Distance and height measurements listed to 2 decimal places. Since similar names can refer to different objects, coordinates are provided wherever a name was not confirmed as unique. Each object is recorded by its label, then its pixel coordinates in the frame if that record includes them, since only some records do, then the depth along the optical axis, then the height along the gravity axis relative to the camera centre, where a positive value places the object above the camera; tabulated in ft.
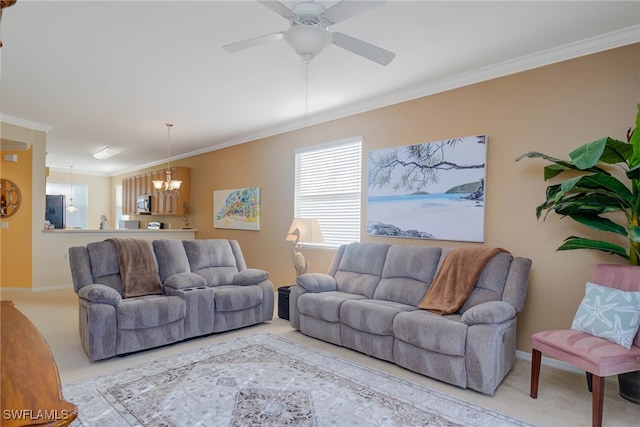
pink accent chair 7.05 -2.87
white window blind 15.90 +0.83
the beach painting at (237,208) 20.86 -0.32
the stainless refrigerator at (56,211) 26.32 -0.89
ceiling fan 6.55 +3.47
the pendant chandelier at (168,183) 19.62 +1.02
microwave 28.54 -0.24
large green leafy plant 8.00 +0.42
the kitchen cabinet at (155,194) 26.32 +0.67
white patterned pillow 7.70 -2.26
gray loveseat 10.56 -3.17
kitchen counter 20.58 -1.81
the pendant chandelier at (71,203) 35.01 -0.37
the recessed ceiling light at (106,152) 25.10 +3.44
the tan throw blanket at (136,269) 12.21 -2.34
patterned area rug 7.44 -4.42
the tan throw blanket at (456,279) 10.41 -2.09
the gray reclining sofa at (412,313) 8.80 -3.04
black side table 15.08 -4.08
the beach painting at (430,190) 11.96 +0.63
